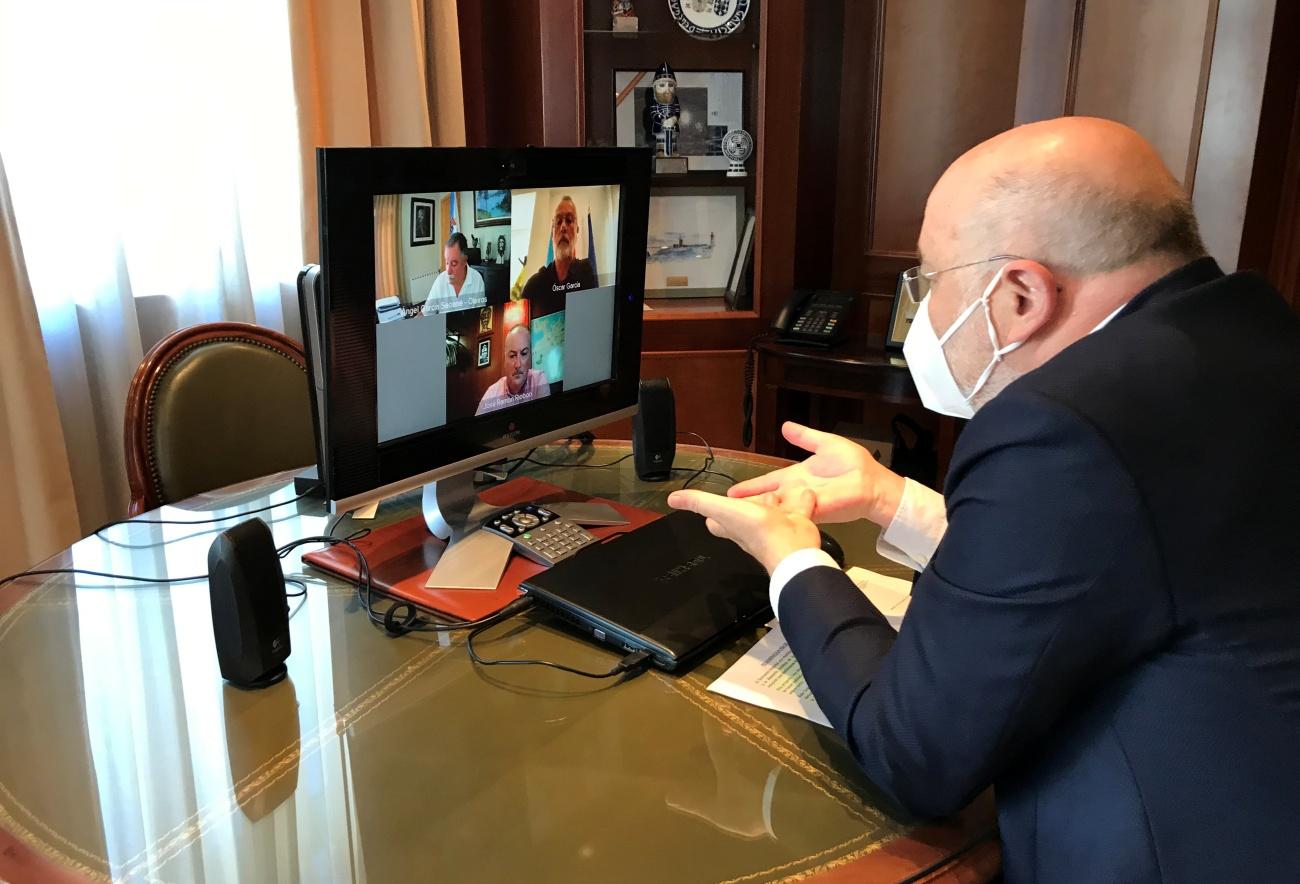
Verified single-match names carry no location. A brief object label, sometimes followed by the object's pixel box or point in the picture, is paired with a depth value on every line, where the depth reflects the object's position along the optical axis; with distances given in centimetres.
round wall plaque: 264
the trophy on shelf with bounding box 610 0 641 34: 265
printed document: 106
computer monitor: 121
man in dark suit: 79
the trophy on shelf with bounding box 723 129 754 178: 272
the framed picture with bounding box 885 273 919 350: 261
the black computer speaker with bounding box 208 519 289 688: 108
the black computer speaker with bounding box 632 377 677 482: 173
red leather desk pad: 127
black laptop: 115
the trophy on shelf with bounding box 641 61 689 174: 272
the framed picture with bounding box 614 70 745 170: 270
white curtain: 213
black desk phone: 264
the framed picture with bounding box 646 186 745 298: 279
